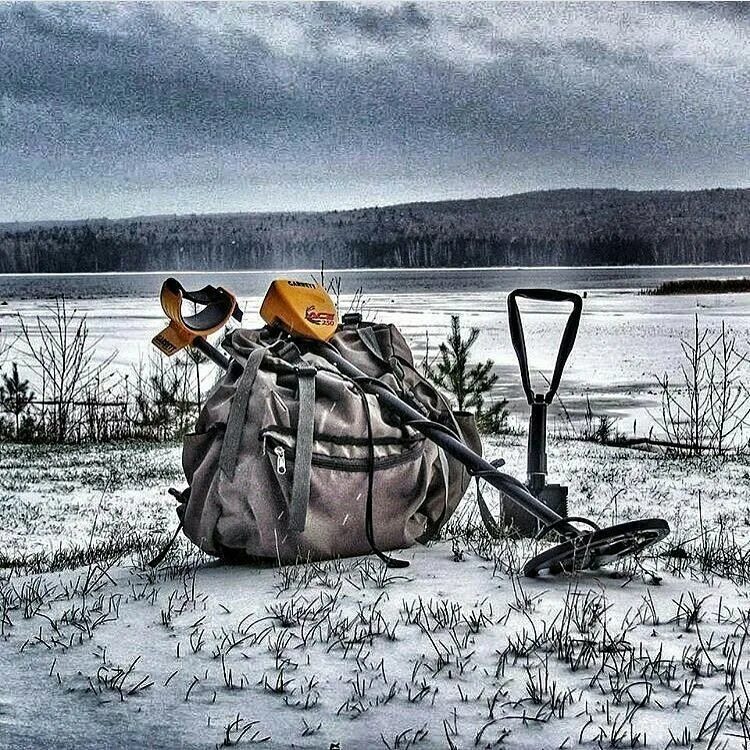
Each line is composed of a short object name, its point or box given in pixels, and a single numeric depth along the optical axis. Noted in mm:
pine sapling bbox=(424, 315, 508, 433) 8500
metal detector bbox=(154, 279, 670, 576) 3150
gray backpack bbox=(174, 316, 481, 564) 3262
